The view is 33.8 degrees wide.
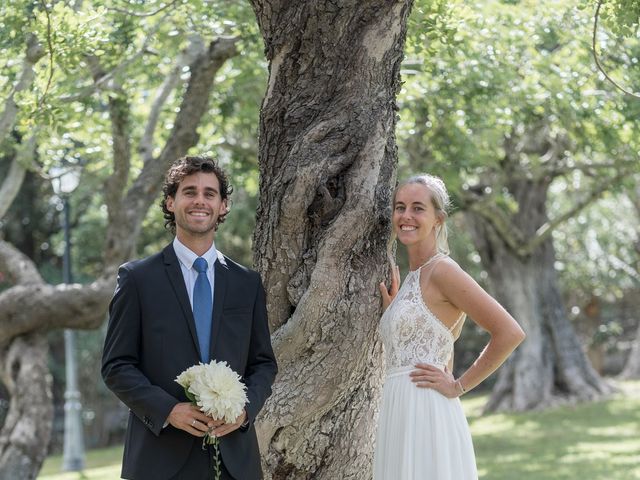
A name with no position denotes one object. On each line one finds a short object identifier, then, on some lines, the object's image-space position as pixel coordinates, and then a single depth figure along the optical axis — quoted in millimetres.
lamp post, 18922
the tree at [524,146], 11156
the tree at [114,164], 9992
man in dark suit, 3857
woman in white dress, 4773
